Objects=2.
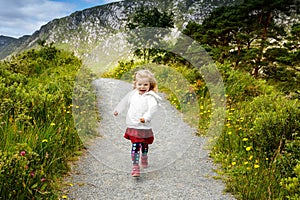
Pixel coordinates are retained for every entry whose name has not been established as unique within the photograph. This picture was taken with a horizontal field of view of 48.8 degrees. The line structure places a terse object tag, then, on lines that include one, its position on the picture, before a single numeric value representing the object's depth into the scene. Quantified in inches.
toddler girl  179.8
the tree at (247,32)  769.6
